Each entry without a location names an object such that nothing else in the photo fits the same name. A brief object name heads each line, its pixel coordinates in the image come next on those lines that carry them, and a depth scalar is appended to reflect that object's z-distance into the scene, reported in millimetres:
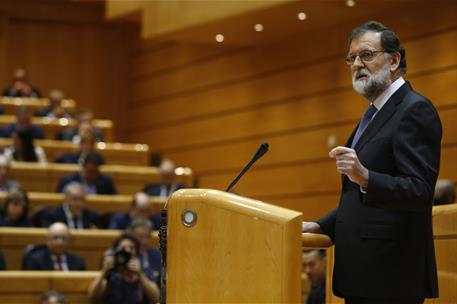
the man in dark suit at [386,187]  3766
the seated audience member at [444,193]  8687
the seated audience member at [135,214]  11570
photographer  9344
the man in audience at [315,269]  8125
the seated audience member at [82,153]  13875
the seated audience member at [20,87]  16672
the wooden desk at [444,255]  4570
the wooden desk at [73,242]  10680
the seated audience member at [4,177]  11977
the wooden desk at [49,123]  15160
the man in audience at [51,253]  10211
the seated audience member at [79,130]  14806
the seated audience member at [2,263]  10174
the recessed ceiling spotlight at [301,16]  12219
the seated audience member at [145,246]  10195
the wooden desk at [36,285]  9211
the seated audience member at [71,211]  11508
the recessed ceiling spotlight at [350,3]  11458
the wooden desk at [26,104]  16203
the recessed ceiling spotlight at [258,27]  13055
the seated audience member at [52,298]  8867
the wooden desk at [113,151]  14398
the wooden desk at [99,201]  12039
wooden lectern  3672
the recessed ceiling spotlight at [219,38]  13919
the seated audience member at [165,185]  13312
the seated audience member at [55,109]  15977
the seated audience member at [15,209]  11055
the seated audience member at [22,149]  13469
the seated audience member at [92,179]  12836
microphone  3936
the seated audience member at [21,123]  13852
